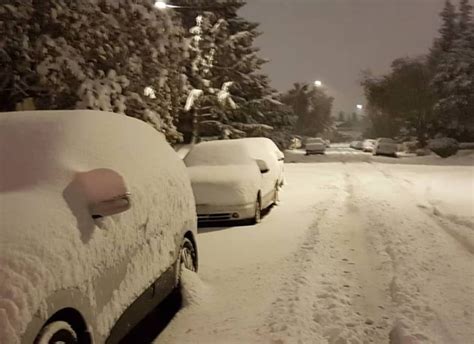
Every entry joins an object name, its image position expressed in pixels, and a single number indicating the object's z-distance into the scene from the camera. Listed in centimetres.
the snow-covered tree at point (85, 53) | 1273
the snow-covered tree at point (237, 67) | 3112
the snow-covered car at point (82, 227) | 262
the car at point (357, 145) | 6988
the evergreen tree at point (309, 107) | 8275
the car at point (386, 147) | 4325
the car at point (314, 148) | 4672
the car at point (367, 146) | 5958
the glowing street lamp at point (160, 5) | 1540
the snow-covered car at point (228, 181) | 934
